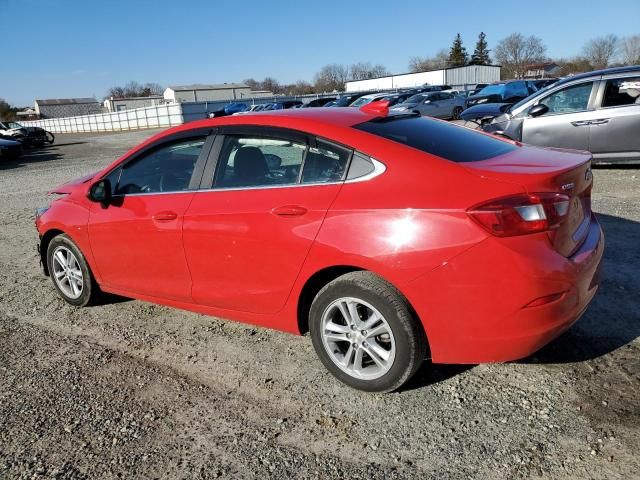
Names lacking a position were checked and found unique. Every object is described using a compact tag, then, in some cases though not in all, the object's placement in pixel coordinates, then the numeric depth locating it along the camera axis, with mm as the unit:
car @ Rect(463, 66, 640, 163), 7996
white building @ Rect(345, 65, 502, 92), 64812
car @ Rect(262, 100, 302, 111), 32275
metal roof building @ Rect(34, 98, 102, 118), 96975
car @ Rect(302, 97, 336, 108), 33947
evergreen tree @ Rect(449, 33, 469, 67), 99500
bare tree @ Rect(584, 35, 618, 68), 85125
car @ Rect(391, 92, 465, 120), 26781
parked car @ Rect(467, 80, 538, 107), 24997
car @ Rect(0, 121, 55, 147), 29047
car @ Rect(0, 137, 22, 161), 19859
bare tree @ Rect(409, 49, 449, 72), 105062
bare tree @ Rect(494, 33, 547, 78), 96812
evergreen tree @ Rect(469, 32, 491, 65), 100938
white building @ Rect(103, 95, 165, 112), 86750
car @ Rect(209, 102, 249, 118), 37938
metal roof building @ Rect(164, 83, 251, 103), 92000
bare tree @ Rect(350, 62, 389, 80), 120125
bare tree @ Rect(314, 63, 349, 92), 110875
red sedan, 2508
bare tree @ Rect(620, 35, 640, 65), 83438
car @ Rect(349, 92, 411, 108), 28145
